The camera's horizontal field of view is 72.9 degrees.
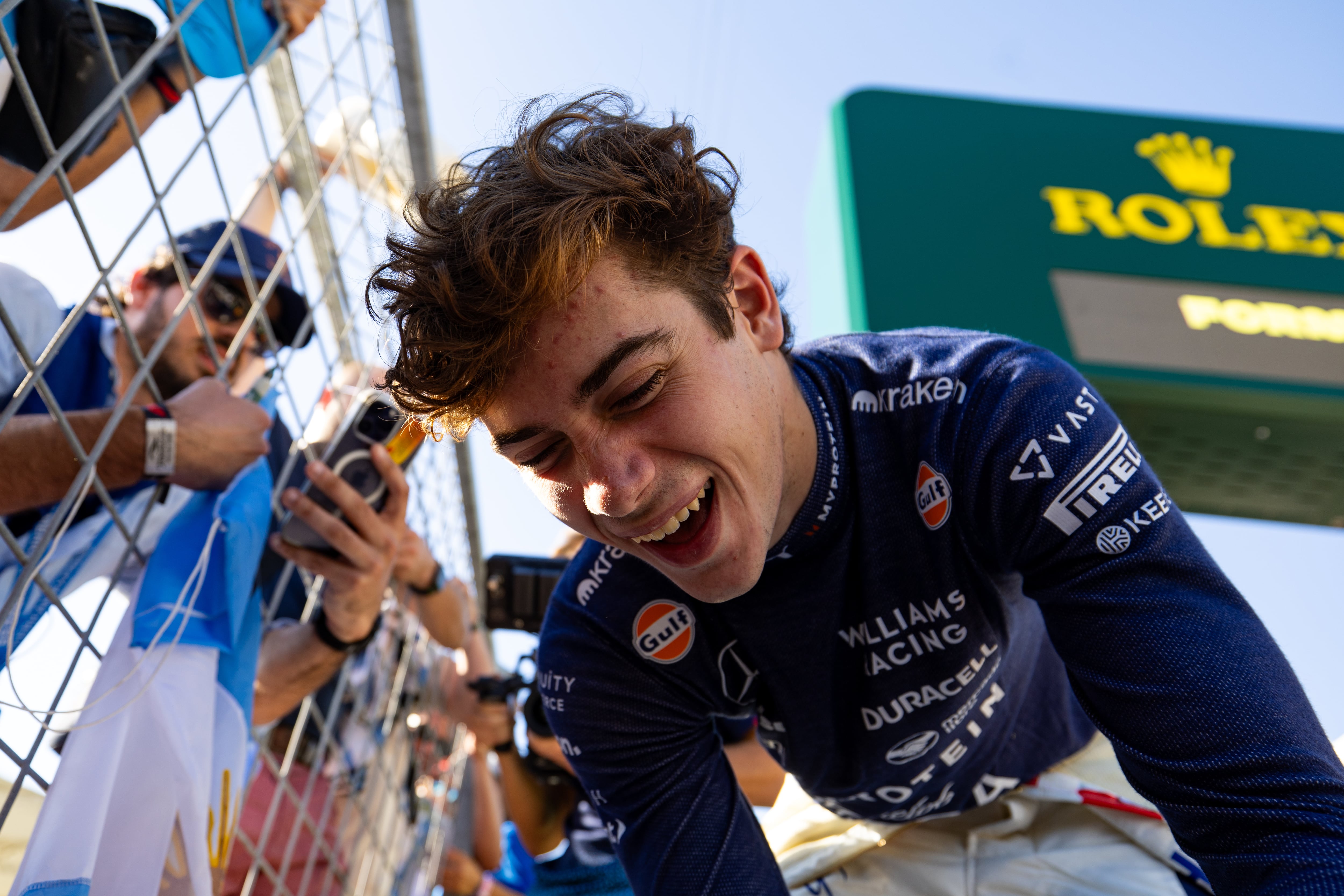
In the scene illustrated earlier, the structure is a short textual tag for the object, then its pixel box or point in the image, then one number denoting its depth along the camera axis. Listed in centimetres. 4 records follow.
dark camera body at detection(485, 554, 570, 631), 156
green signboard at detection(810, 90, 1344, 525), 191
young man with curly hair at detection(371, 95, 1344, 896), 66
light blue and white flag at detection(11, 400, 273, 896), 74
